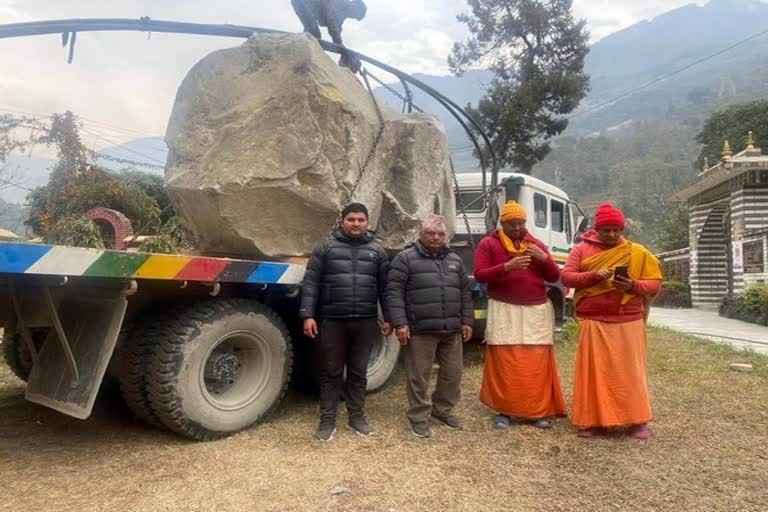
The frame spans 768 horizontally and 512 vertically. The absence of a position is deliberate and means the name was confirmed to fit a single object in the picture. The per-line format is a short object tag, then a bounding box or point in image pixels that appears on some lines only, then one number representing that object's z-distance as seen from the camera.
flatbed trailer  3.03
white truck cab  7.35
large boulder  4.01
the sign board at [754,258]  13.64
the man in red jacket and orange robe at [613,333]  3.65
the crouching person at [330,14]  4.98
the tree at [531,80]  16.55
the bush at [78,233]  7.73
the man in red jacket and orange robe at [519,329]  3.94
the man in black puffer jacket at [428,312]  3.71
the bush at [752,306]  12.03
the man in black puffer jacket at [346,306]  3.63
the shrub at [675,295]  18.98
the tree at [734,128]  23.33
